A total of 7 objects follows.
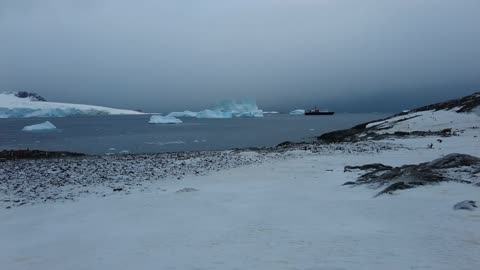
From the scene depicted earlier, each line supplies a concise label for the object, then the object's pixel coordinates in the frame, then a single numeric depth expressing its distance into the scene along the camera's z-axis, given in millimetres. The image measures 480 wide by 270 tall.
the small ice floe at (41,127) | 83250
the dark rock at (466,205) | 8273
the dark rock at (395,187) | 10727
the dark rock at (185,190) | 13406
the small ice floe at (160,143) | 51088
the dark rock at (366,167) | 15818
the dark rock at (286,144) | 37562
